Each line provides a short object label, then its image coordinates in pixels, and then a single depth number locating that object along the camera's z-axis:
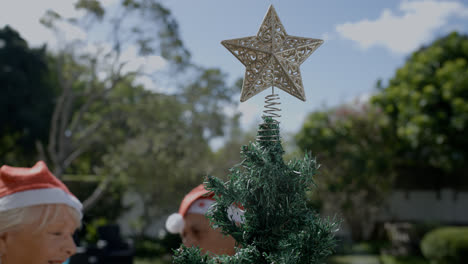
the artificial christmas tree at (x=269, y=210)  1.43
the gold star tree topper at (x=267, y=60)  1.69
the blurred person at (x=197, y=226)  2.20
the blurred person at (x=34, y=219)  2.01
